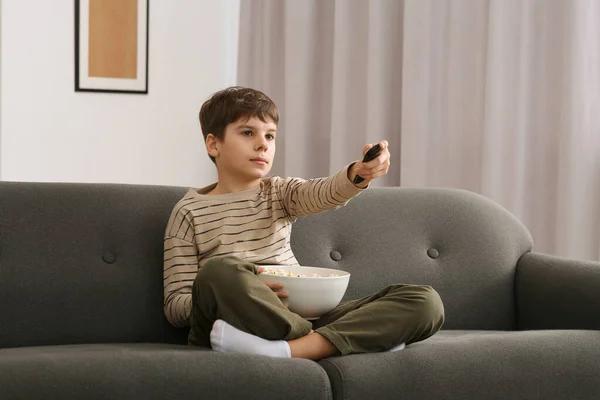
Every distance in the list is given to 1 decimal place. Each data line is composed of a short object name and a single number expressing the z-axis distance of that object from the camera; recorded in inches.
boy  106.0
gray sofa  99.7
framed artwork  186.0
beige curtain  148.8
